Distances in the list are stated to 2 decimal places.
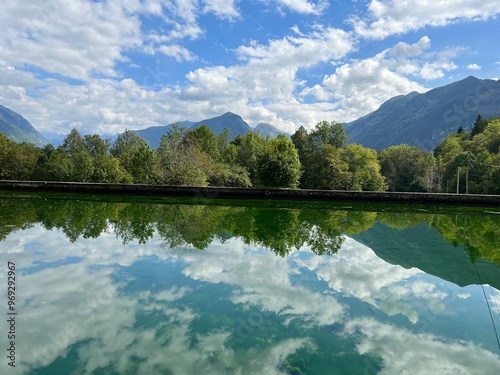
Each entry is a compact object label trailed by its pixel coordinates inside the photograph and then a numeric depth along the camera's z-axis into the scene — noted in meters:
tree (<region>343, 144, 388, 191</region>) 43.52
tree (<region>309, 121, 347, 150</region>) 51.72
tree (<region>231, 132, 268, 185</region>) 44.13
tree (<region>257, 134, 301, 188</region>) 30.83
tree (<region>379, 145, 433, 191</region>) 59.14
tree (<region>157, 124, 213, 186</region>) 28.58
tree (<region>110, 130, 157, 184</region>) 34.26
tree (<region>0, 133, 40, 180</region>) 40.53
